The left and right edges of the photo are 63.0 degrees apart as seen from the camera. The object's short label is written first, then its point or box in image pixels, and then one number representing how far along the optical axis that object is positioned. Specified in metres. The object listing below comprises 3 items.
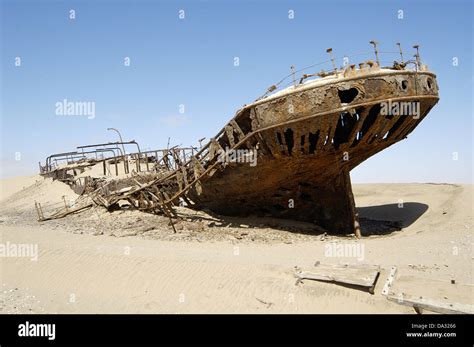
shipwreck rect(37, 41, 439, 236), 8.69
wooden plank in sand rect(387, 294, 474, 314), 4.95
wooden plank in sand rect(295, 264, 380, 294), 5.90
